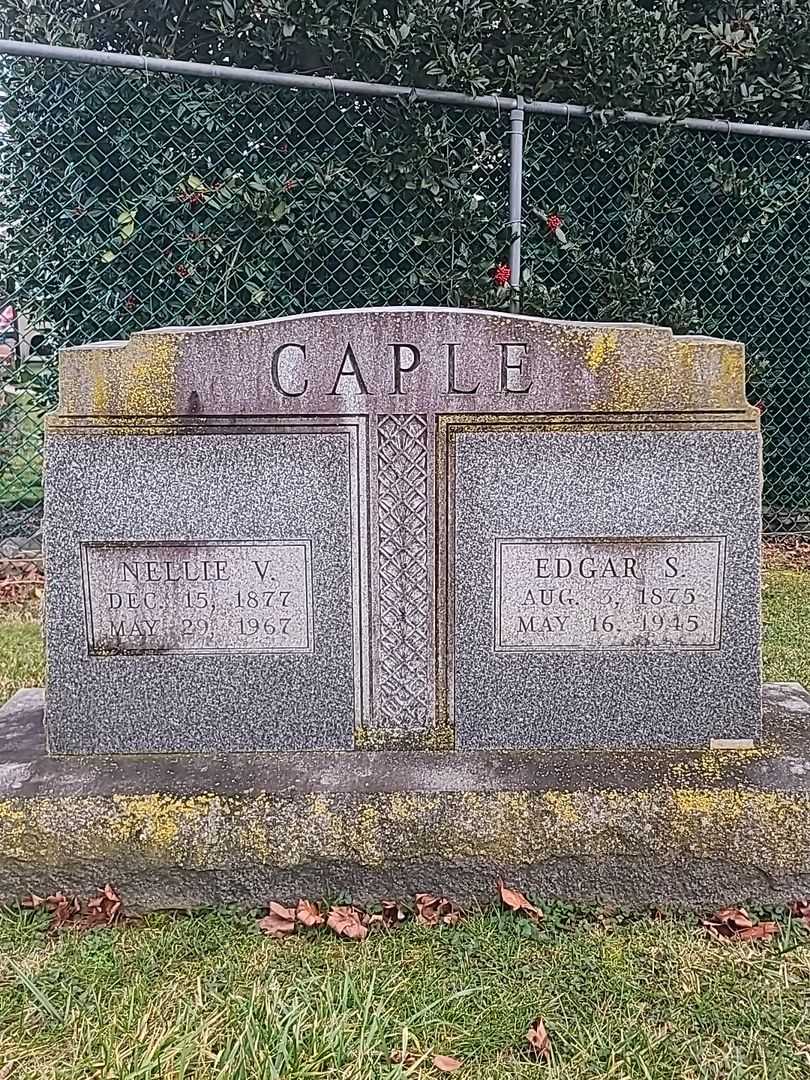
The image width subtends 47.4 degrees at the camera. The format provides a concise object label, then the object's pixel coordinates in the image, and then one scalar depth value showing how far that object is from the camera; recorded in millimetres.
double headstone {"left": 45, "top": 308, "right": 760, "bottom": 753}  2594
